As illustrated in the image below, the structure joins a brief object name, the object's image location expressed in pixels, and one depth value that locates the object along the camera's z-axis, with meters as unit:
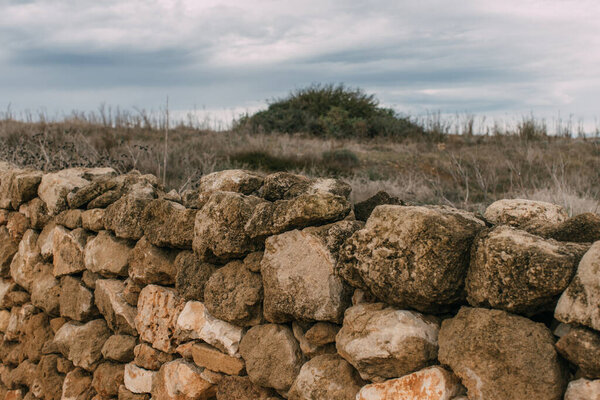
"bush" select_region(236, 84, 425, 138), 13.38
